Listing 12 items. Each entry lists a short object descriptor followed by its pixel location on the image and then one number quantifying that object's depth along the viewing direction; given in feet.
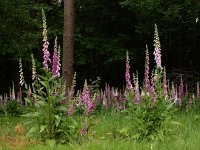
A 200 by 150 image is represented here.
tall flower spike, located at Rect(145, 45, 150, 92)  28.19
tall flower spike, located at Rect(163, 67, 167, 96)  28.61
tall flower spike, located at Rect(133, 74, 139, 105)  29.06
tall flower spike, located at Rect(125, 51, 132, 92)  28.91
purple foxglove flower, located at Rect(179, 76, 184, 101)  45.41
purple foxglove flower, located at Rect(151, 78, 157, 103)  27.38
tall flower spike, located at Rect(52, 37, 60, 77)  26.37
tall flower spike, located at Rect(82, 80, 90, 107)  28.66
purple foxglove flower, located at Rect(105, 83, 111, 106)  49.25
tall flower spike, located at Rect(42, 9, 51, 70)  25.92
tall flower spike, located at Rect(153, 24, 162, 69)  27.45
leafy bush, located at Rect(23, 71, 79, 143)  25.12
